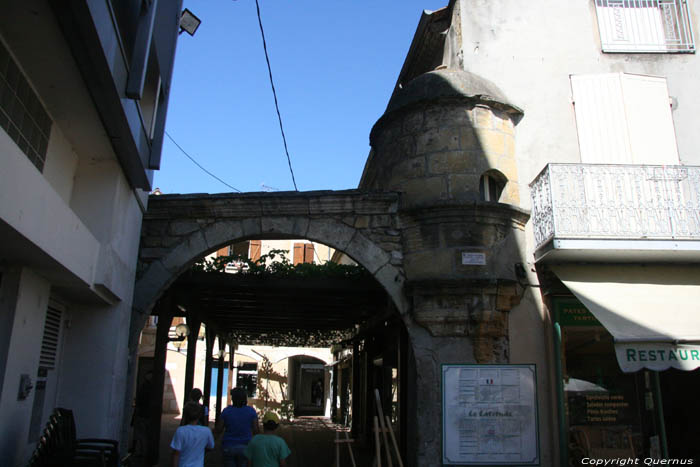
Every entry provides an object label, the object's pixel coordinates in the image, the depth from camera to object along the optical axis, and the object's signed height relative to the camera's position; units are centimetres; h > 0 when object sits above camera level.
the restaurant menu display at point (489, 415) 593 -32
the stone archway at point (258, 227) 692 +190
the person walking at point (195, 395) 627 -14
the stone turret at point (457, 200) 648 +222
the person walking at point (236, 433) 586 -51
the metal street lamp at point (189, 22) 836 +524
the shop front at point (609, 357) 616 +32
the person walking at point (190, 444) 474 -52
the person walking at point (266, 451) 508 -60
